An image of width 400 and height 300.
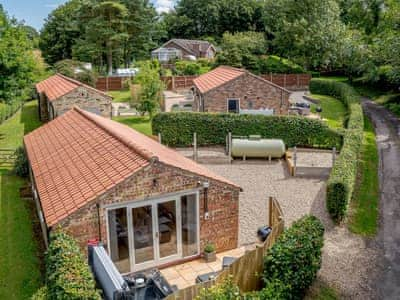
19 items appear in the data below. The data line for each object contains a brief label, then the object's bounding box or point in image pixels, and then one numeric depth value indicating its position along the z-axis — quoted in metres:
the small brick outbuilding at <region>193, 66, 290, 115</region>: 30.80
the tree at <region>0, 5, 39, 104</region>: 26.47
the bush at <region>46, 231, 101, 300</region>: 8.20
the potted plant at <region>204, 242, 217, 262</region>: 12.59
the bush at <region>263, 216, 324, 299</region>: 9.73
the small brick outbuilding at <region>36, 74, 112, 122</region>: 31.17
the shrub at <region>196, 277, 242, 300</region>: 8.08
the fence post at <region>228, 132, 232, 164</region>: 24.02
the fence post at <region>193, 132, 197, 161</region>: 23.91
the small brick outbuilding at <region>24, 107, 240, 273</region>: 11.16
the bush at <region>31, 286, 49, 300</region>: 9.55
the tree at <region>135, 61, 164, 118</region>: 32.50
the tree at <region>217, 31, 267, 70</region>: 56.13
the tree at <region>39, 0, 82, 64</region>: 74.36
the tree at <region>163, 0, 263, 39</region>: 91.38
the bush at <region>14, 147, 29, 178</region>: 21.47
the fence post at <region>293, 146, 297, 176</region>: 21.65
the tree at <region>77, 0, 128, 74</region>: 59.28
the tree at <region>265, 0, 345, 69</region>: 56.88
